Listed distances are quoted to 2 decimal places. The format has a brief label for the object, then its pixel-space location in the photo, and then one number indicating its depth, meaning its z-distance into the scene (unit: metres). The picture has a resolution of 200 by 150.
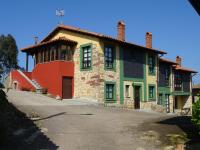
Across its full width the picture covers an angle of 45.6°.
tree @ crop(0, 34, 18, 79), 36.25
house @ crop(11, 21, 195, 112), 18.94
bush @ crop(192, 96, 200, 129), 7.03
